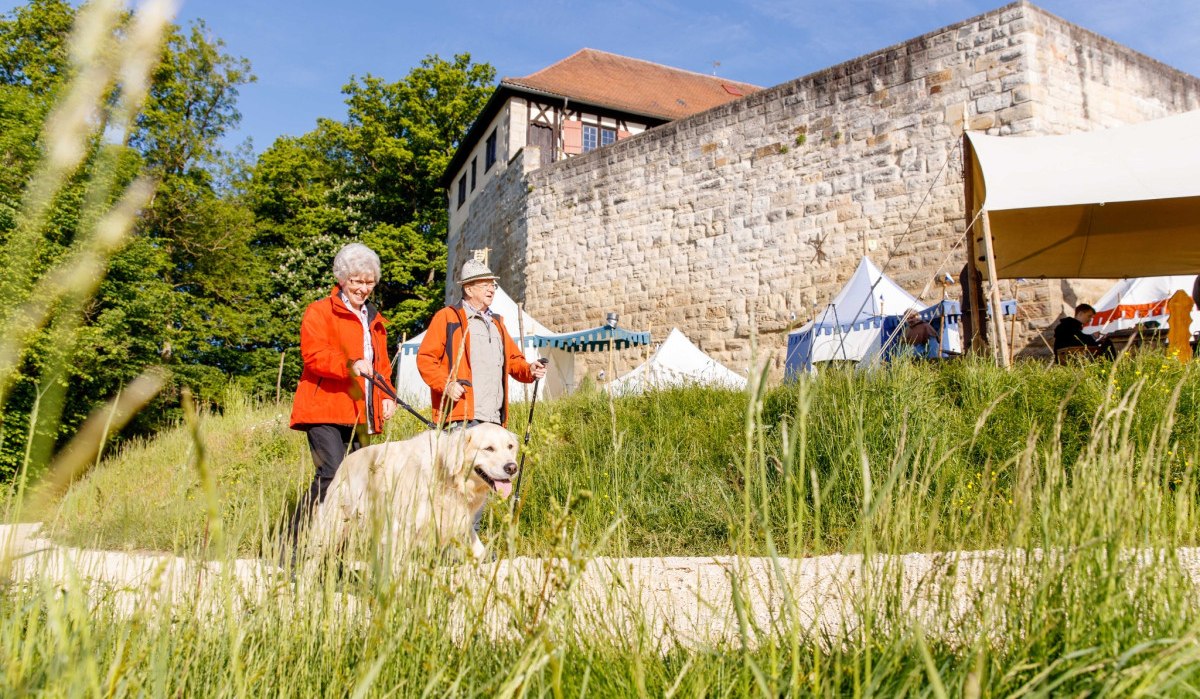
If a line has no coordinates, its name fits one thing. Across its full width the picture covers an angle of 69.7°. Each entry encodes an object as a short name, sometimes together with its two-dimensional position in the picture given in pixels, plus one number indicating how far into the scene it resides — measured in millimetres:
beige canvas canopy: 6664
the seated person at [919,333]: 7716
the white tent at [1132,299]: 9578
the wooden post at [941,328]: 8828
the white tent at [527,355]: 13898
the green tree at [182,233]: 16344
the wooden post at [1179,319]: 6664
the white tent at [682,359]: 11289
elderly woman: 3654
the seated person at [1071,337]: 7416
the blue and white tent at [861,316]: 9914
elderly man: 4184
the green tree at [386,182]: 27875
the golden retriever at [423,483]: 1998
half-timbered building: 21734
